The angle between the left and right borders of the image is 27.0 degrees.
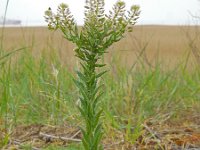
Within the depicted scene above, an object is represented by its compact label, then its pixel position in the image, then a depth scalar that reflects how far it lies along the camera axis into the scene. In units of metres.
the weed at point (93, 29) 1.12
